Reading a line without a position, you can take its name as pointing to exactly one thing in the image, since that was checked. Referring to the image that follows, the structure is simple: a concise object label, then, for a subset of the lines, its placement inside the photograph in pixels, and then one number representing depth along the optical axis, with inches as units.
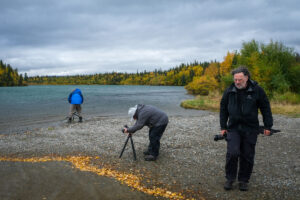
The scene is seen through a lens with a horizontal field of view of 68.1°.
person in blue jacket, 675.4
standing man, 188.7
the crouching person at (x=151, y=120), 273.3
